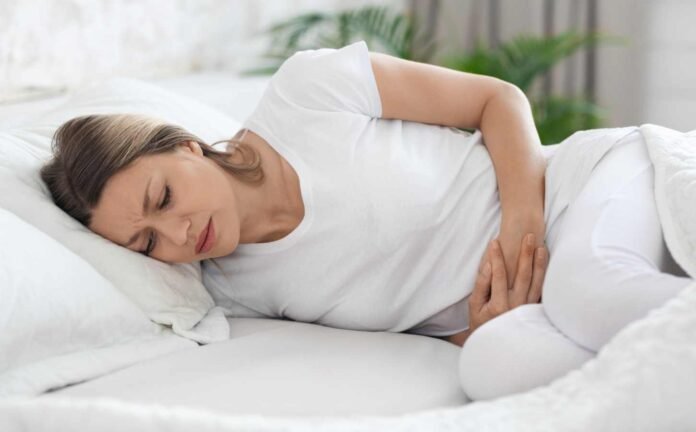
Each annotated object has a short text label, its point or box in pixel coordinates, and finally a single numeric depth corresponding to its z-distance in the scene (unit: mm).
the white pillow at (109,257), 2252
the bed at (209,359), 1809
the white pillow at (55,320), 2063
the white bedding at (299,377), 2012
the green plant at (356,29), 3709
